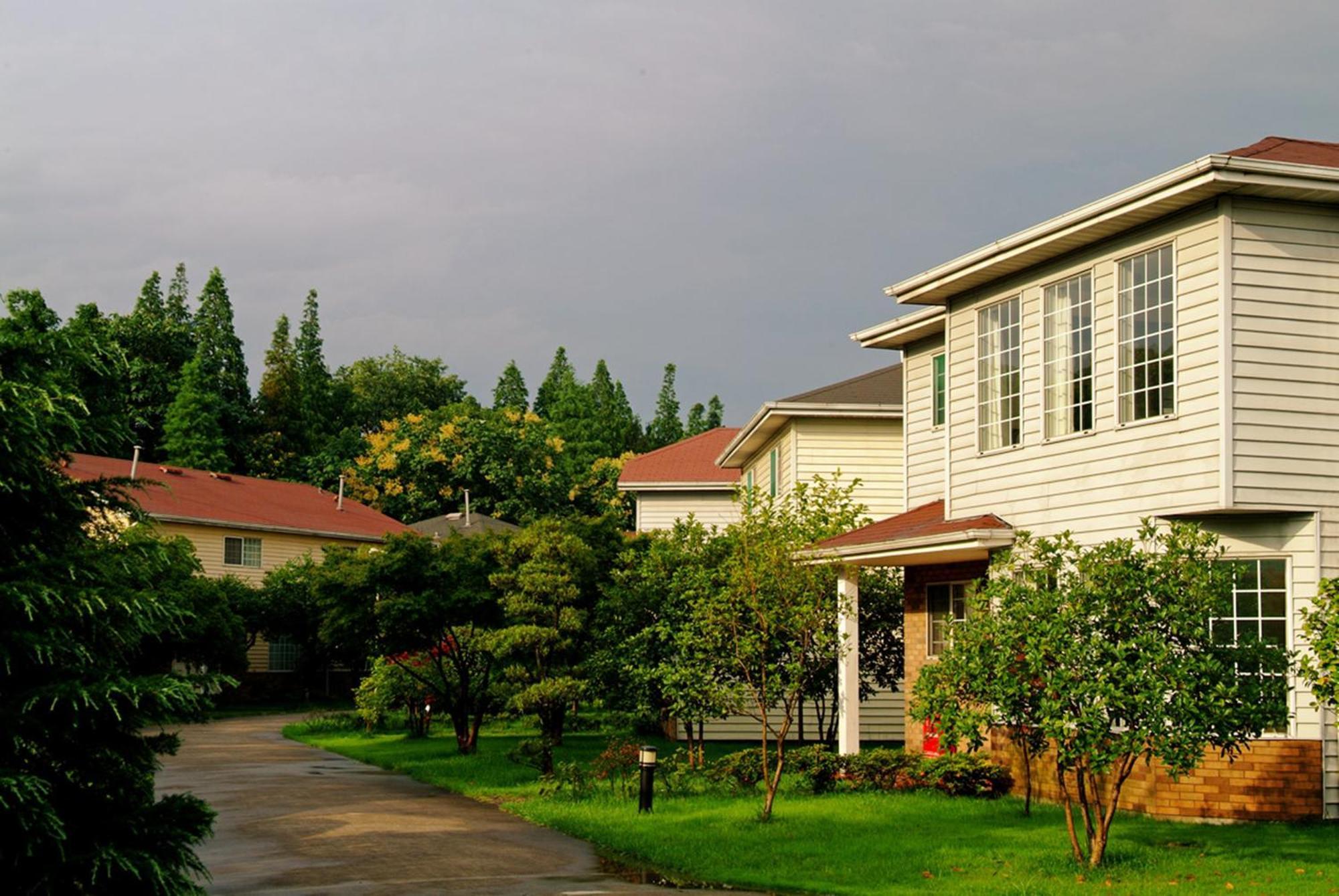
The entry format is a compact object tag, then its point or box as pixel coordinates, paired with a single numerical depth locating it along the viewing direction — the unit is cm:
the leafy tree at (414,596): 2452
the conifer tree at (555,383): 9512
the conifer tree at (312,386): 7369
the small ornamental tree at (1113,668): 1214
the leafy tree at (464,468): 6253
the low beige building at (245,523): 4816
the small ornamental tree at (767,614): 1673
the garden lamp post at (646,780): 1730
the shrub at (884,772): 1911
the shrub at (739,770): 1944
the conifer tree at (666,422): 10044
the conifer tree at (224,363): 6900
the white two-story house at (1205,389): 1511
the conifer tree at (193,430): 6391
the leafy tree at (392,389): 8256
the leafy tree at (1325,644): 1226
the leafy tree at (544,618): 2156
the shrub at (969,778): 1834
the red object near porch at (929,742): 2028
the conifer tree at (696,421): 10375
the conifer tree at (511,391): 9062
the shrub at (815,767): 1920
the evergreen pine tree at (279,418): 7069
